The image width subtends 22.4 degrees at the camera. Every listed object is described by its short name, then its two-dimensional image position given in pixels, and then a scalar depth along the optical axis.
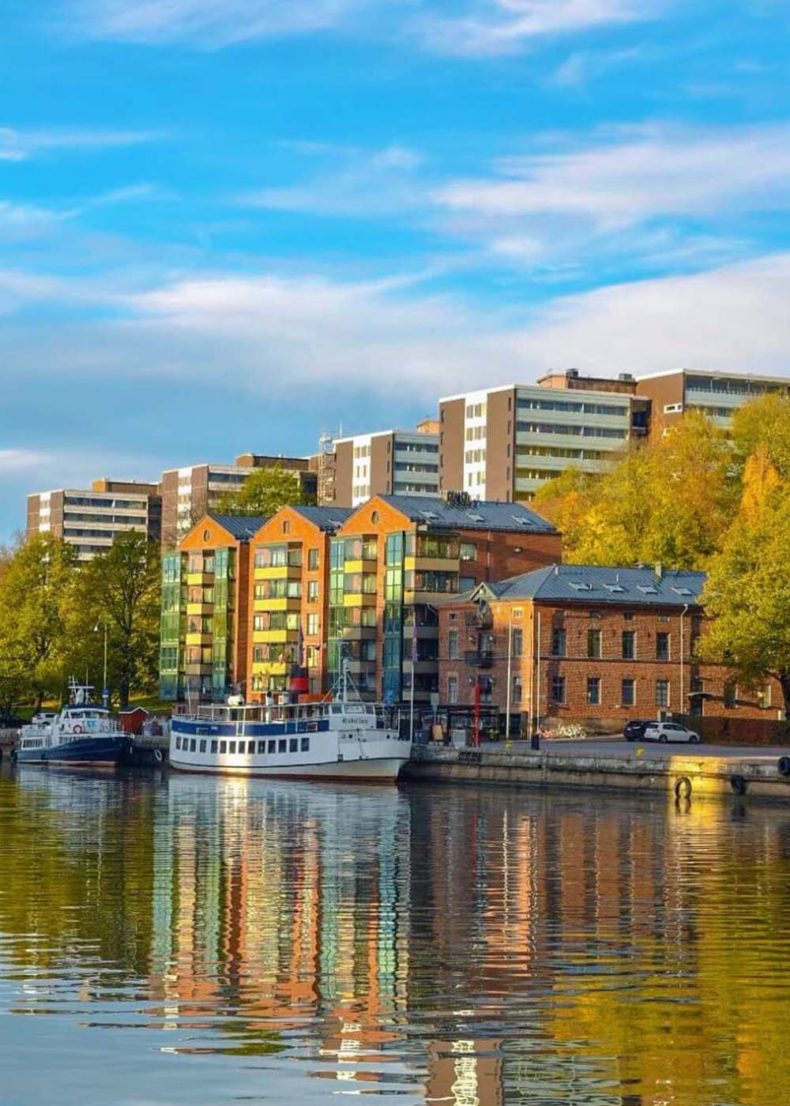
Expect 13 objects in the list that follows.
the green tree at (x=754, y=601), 111.62
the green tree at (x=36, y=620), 173.38
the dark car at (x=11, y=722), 177.70
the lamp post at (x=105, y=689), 156.62
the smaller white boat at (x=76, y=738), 141.38
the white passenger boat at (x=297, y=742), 115.00
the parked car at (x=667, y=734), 121.25
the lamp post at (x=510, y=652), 128.62
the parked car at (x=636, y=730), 121.50
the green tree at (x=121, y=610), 170.50
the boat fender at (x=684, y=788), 93.19
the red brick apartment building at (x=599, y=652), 129.75
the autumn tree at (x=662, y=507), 149.00
